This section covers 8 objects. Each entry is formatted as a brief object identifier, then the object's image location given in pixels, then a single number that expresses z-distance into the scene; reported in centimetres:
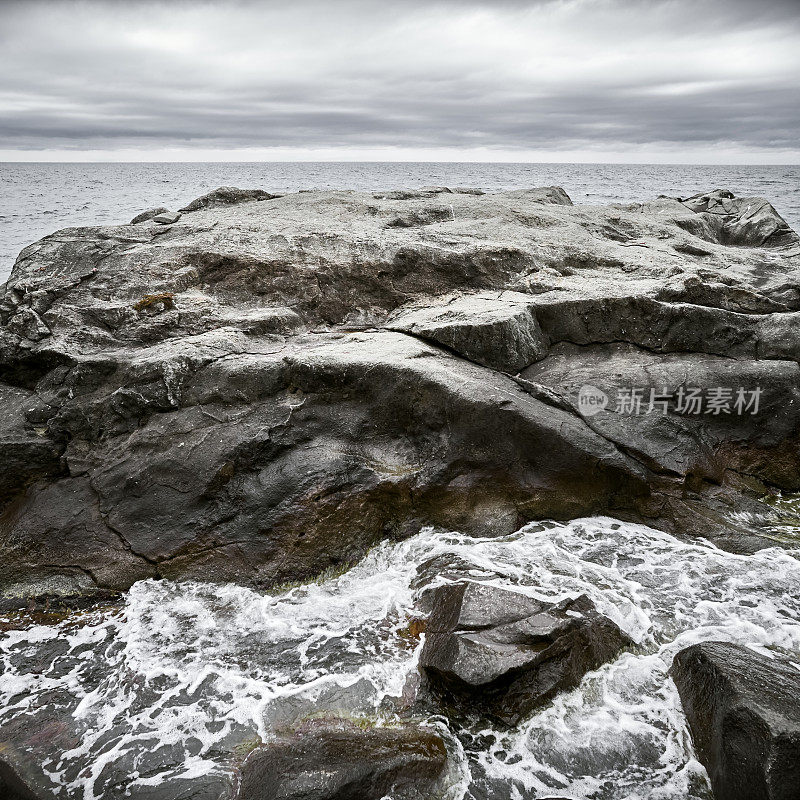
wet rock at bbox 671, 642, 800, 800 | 323
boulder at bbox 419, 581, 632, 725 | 411
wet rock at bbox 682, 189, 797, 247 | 1230
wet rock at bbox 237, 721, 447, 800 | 350
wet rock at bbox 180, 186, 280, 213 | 1137
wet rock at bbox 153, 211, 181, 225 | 989
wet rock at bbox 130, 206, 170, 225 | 1062
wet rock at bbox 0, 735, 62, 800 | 330
